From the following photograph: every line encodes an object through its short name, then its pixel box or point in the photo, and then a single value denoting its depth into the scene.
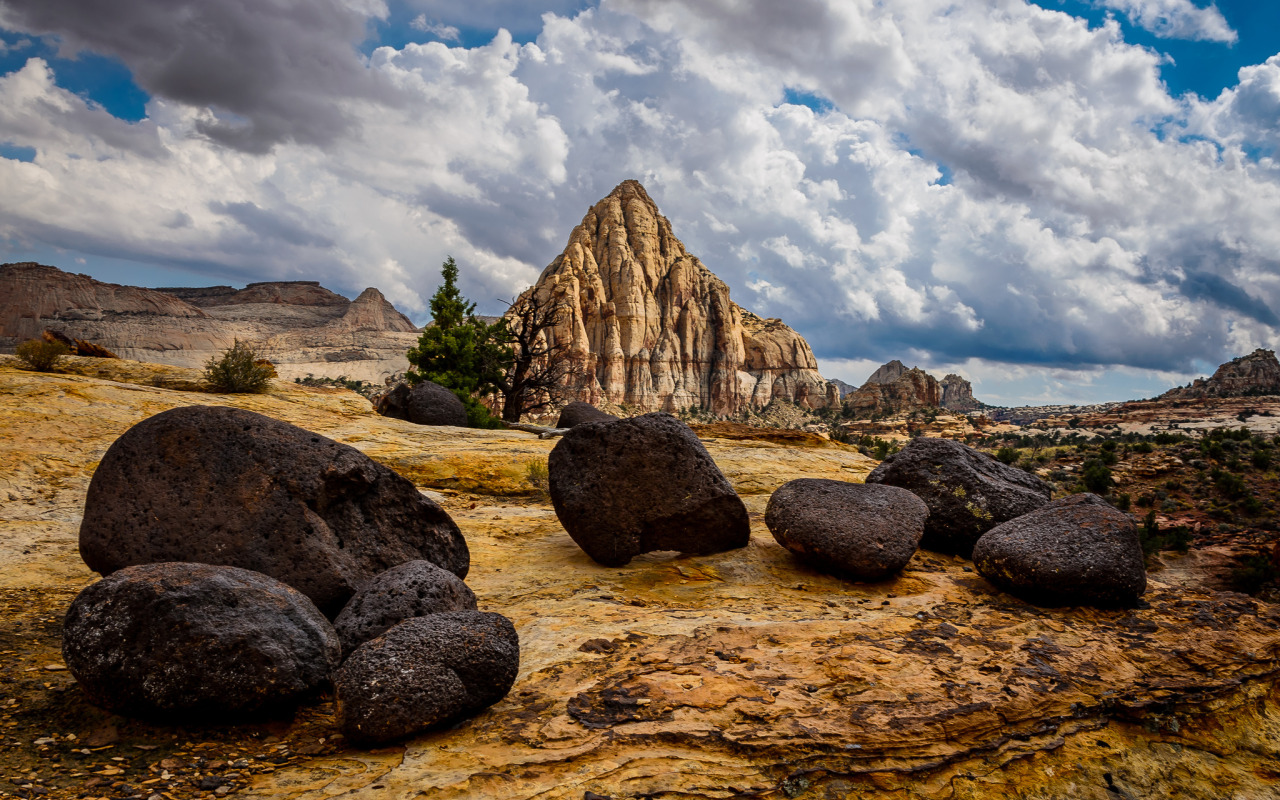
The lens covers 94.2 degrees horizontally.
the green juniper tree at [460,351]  30.91
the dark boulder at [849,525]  8.69
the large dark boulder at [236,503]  5.95
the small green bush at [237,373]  17.78
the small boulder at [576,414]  26.59
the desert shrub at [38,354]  16.09
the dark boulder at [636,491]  9.32
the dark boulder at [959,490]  10.47
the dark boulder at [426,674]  4.26
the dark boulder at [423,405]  22.45
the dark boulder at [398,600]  5.46
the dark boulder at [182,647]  4.19
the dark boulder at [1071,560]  7.68
